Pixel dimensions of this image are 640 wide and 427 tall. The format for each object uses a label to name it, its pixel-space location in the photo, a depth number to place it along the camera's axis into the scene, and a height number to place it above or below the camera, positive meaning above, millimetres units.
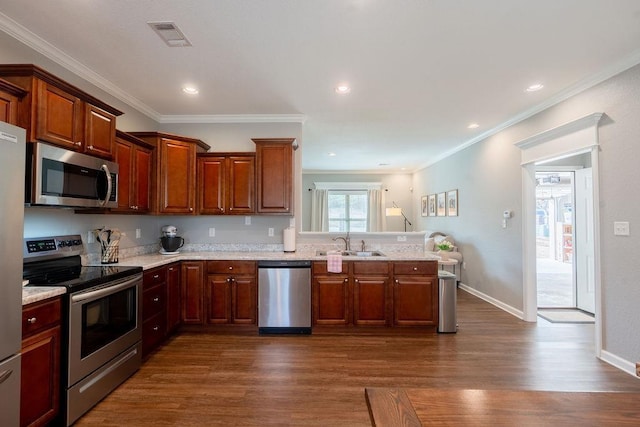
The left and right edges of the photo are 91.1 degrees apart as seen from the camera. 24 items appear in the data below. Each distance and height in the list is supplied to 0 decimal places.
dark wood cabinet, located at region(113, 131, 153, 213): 2997 +518
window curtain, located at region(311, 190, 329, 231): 9156 +363
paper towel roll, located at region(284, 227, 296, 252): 4047 -203
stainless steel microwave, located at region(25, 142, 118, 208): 1959 +313
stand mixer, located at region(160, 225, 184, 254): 3762 -216
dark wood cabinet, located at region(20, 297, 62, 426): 1691 -793
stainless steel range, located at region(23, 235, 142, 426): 1952 -671
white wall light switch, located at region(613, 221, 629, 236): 2712 -34
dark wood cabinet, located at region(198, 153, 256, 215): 3887 +498
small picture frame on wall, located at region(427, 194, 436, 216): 7374 +442
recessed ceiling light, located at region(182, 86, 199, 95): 3298 +1426
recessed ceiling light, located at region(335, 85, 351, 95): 3264 +1419
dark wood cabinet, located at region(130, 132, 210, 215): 3541 +597
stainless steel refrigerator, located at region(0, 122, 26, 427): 1517 -208
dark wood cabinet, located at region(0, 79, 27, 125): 1864 +746
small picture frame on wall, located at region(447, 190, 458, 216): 6122 +423
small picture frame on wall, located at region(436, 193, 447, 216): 6688 +419
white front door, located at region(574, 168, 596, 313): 4445 -255
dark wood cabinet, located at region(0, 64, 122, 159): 1977 +777
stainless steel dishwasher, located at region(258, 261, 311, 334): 3539 -831
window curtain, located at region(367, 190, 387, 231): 9133 +364
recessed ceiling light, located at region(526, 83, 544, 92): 3201 +1415
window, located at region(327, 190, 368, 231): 9227 +425
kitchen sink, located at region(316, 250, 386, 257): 4027 -381
